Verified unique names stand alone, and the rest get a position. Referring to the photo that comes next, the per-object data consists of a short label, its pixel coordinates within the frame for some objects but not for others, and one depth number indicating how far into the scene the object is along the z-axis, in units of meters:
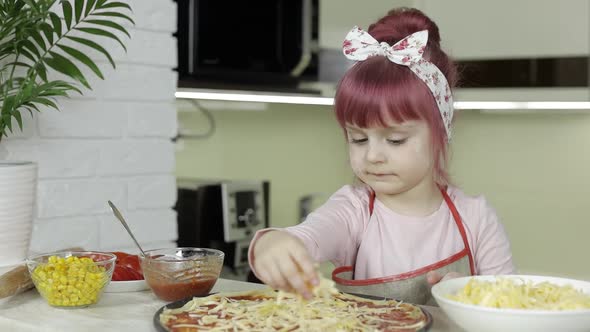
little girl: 1.43
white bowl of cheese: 0.98
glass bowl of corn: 1.26
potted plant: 1.53
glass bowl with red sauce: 1.28
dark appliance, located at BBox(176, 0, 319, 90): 2.43
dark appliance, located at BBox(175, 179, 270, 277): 2.61
